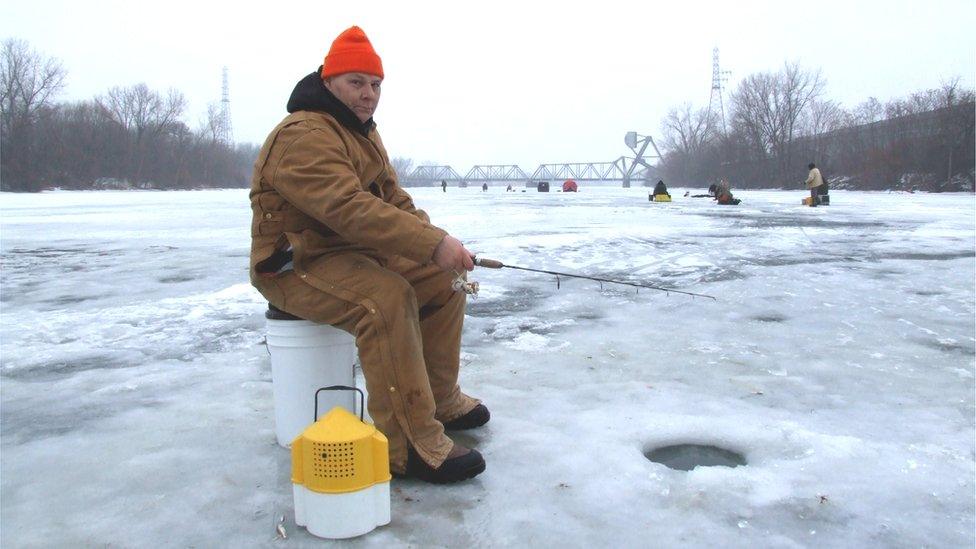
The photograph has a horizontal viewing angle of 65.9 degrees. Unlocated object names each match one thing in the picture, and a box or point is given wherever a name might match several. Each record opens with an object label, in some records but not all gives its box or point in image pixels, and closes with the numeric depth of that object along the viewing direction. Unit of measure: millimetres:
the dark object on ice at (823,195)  23672
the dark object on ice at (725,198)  24719
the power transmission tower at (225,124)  102594
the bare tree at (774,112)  64875
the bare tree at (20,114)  57031
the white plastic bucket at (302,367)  2602
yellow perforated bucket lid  2020
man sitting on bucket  2387
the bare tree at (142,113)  80438
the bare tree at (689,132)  97000
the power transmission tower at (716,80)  101656
